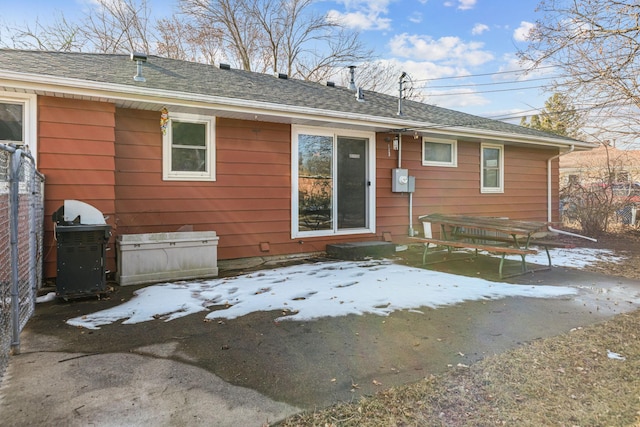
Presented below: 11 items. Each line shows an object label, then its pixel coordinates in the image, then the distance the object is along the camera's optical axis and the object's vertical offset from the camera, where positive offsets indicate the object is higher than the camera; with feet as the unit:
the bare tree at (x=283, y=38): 54.90 +24.92
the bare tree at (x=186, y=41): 52.08 +22.85
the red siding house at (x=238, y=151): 15.90 +3.03
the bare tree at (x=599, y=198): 35.22 +0.94
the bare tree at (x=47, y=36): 41.01 +18.63
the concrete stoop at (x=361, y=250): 21.86 -2.45
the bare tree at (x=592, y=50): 22.56 +10.27
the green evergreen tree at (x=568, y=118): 31.02 +7.99
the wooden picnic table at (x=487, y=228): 17.57 -1.00
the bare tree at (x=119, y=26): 45.83 +22.20
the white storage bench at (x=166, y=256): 15.99 -2.13
